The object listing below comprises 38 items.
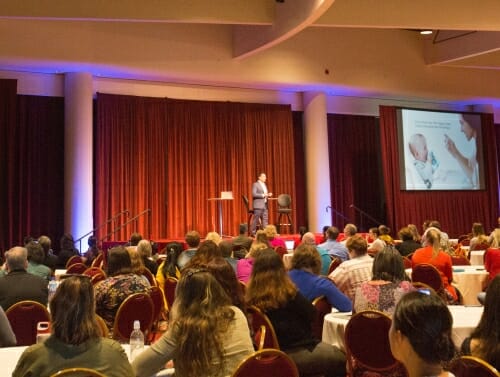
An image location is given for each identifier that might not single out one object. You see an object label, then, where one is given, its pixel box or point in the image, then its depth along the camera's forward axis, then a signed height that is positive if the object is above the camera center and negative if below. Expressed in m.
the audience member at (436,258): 5.97 -0.52
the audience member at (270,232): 8.79 -0.23
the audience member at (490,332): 2.24 -0.50
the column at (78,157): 12.36 +1.49
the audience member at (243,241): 8.48 -0.36
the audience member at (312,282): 4.16 -0.50
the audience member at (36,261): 5.56 -0.38
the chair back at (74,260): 8.30 -0.55
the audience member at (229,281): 3.39 -0.38
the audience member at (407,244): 8.08 -0.45
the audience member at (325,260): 6.66 -0.54
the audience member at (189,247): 6.44 -0.35
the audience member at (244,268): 5.72 -0.51
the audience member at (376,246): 7.51 -0.44
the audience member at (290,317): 3.39 -0.61
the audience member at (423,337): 1.84 -0.42
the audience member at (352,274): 4.79 -0.52
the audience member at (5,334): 3.42 -0.67
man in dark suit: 13.07 +0.37
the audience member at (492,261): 6.32 -0.58
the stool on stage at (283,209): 13.36 +0.20
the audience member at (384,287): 3.58 -0.48
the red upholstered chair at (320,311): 4.12 -0.72
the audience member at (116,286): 4.09 -0.48
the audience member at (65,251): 9.05 -0.46
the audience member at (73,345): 2.25 -0.51
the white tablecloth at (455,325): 3.62 -0.76
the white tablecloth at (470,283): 6.31 -0.83
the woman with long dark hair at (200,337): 2.42 -0.53
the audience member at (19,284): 4.24 -0.46
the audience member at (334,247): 7.61 -0.44
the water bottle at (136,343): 2.98 -0.66
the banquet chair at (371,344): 3.30 -0.78
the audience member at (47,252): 7.84 -0.39
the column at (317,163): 14.92 +1.42
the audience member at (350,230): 8.21 -0.23
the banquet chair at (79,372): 2.09 -0.57
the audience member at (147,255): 6.81 -0.42
